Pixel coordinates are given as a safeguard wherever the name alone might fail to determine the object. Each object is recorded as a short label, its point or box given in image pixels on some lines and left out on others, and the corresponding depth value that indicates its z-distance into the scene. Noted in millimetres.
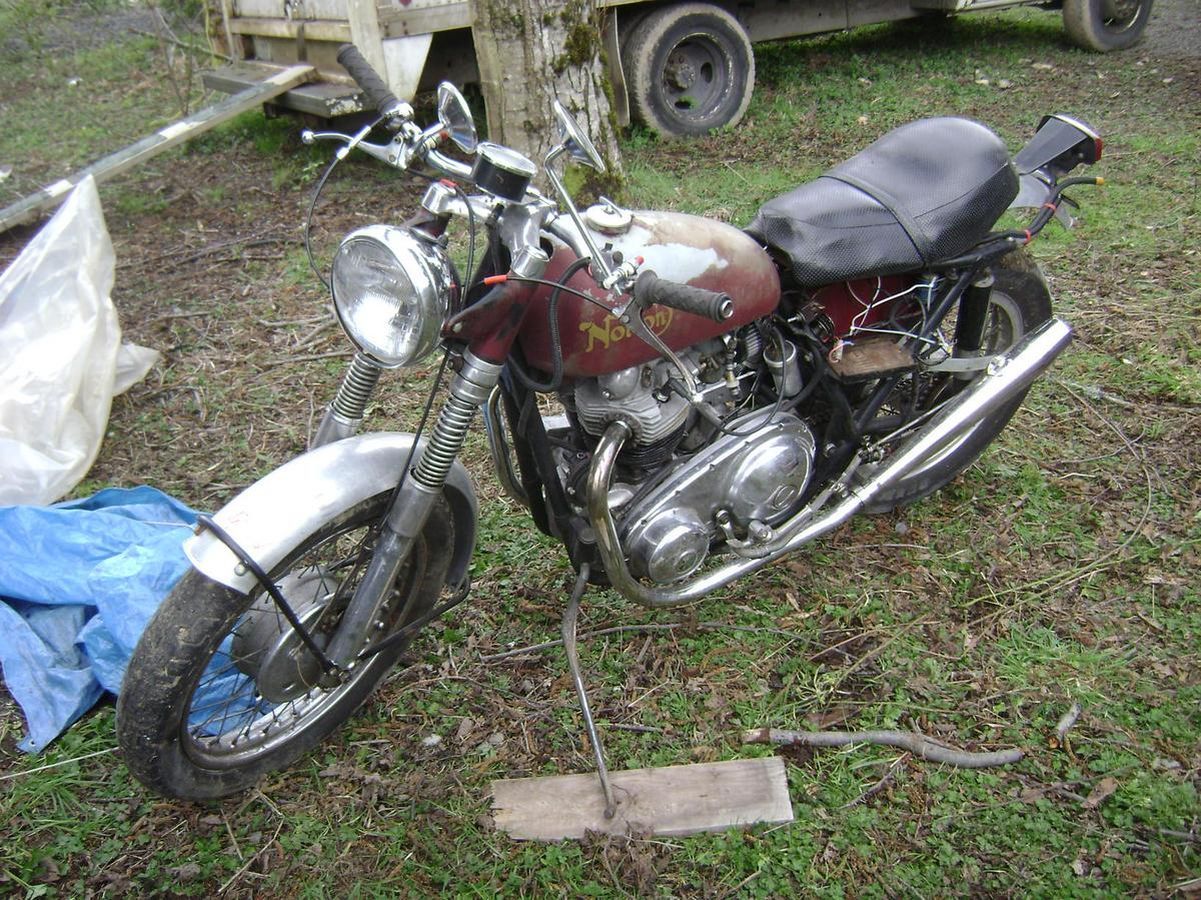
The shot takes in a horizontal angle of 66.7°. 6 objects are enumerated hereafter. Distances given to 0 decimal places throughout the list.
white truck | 5281
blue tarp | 2328
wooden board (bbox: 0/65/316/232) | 4988
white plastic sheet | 3031
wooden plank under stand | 2129
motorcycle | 1821
